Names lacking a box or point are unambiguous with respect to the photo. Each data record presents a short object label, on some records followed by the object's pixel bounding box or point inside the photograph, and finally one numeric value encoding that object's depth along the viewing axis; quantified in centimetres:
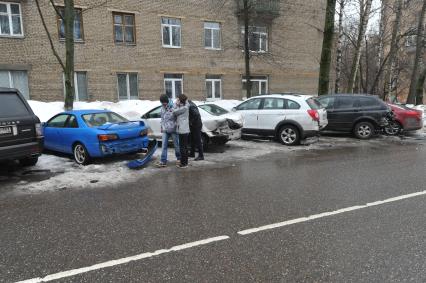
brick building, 1881
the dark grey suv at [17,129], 725
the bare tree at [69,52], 1221
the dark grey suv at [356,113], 1327
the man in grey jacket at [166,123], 873
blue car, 866
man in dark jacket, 935
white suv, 1161
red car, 1406
